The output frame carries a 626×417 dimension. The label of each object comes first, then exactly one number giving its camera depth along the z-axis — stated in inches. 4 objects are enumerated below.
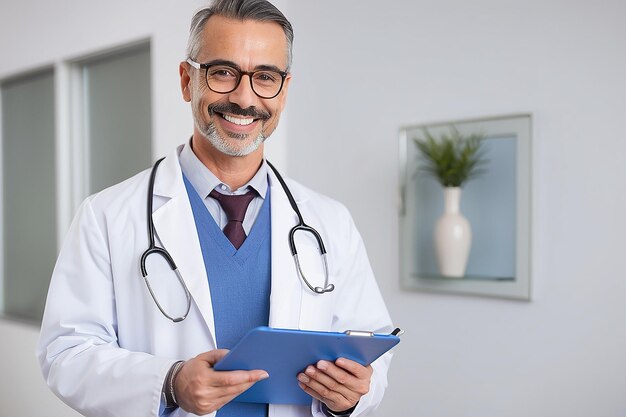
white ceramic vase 90.0
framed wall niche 86.0
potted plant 89.9
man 49.8
